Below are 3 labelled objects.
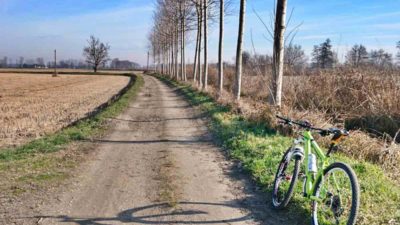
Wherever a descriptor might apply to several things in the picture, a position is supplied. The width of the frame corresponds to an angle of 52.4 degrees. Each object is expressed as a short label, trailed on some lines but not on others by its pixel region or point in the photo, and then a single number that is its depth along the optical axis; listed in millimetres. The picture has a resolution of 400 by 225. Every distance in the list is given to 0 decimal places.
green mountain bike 4418
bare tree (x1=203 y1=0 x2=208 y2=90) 26470
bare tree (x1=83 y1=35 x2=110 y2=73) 124250
